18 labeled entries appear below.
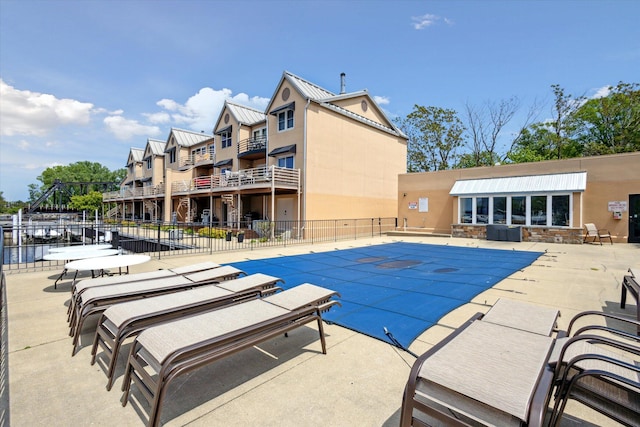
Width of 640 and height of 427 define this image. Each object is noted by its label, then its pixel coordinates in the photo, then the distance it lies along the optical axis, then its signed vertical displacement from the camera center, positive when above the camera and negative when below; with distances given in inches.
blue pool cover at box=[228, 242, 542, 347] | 165.3 -62.0
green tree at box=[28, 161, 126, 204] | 2736.2 +322.9
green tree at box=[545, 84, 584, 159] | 994.1 +335.0
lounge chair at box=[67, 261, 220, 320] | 155.5 -42.7
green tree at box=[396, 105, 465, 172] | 1266.0 +336.7
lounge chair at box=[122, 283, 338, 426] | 84.1 -43.7
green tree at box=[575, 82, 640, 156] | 928.3 +328.6
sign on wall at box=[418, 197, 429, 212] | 801.3 +19.8
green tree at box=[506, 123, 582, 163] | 1105.4 +270.3
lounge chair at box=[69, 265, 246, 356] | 131.9 -44.3
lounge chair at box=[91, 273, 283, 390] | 109.3 -43.9
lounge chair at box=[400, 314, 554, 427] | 62.0 -40.9
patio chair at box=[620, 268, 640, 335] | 159.9 -43.7
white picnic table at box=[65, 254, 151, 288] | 194.3 -39.6
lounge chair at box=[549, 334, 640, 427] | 65.9 -44.0
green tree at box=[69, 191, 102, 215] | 1653.5 +32.5
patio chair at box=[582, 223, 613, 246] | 557.1 -39.6
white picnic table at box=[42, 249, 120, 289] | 228.9 -40.2
